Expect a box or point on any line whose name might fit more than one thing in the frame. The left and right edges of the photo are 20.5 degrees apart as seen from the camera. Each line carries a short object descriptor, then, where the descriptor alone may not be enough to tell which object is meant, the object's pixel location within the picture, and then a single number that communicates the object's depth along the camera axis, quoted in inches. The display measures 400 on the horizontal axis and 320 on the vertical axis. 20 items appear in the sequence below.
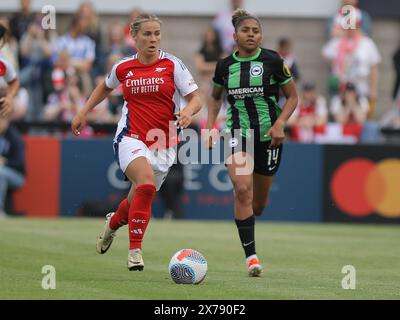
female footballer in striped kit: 423.2
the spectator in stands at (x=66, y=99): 775.1
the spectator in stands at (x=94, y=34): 791.1
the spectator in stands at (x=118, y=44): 804.0
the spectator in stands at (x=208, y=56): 789.9
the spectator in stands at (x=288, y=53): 775.1
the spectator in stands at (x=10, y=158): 721.0
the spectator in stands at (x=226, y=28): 810.2
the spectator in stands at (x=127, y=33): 804.6
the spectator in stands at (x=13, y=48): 760.2
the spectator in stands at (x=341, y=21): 813.7
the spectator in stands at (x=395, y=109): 815.7
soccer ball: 383.9
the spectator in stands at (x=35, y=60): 779.4
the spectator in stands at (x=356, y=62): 809.7
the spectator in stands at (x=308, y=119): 775.7
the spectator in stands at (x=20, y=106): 757.9
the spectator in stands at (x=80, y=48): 788.0
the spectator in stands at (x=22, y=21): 787.4
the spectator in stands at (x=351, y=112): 783.1
